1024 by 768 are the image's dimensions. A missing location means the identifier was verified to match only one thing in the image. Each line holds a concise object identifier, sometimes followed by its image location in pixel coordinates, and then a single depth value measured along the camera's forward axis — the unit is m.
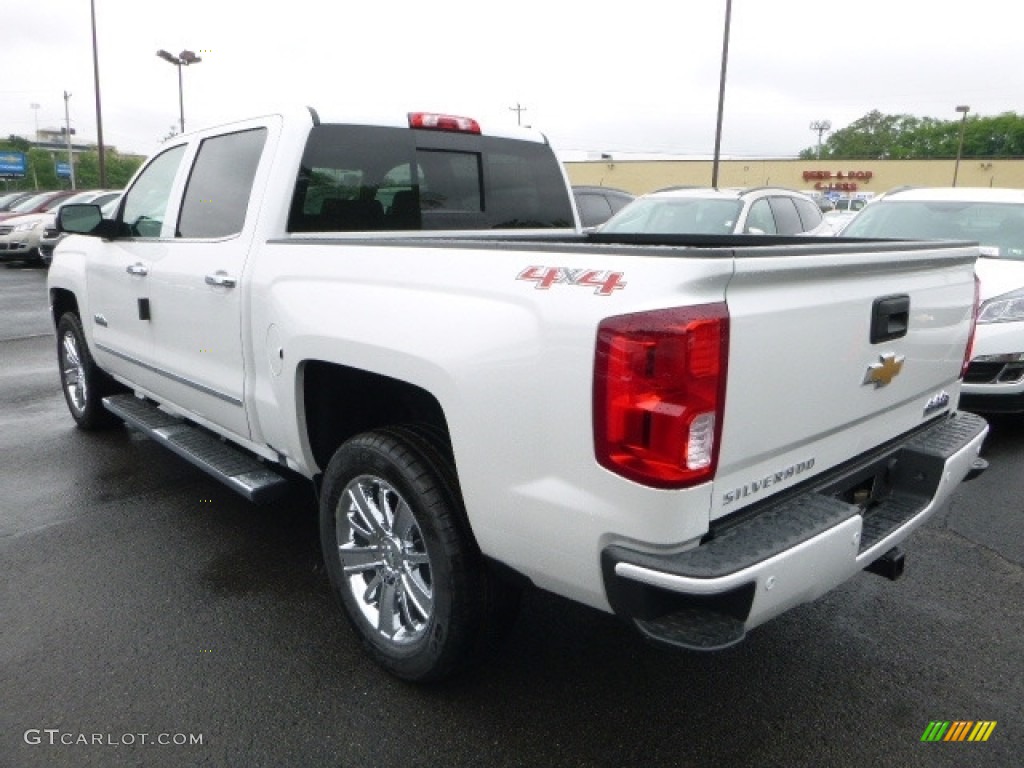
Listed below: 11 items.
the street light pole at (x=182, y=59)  28.62
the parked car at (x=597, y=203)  13.74
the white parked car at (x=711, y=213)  8.71
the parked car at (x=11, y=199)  22.28
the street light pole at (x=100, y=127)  26.36
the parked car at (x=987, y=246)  5.20
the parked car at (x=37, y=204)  19.33
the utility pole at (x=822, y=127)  70.25
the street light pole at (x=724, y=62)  22.41
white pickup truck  1.96
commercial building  50.59
